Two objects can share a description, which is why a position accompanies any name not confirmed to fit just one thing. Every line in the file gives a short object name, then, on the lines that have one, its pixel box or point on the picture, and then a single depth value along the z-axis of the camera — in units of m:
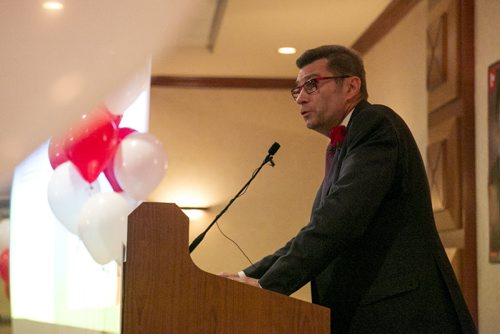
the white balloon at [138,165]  6.34
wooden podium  2.32
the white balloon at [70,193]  5.10
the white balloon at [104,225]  5.93
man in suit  2.81
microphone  3.23
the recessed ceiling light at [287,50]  11.23
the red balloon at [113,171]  6.32
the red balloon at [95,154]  5.23
